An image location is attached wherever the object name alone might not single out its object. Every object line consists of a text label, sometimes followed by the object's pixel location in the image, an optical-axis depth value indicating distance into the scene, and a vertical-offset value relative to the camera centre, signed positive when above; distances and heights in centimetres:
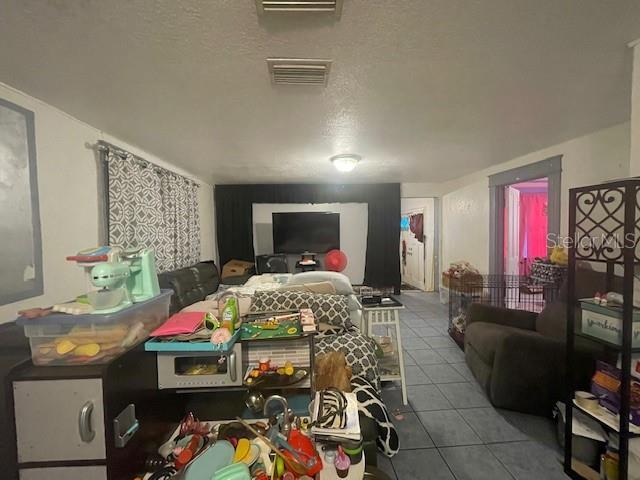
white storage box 125 -48
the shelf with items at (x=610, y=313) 119 -43
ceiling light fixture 293 +77
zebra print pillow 149 -104
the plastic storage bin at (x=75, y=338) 74 -29
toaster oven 94 -49
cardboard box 459 -63
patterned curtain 220 +24
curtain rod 209 +69
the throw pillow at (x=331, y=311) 187 -56
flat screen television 488 -1
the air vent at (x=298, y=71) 126 +80
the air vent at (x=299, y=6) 92 +78
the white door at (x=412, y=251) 582 -50
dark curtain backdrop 493 +34
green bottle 96 -30
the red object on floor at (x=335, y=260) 483 -53
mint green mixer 78 -15
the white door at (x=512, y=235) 403 -12
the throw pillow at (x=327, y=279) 237 -45
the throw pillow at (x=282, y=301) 188 -49
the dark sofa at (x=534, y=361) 180 -93
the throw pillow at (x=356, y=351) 166 -76
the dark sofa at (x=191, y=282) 278 -60
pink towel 92 -33
